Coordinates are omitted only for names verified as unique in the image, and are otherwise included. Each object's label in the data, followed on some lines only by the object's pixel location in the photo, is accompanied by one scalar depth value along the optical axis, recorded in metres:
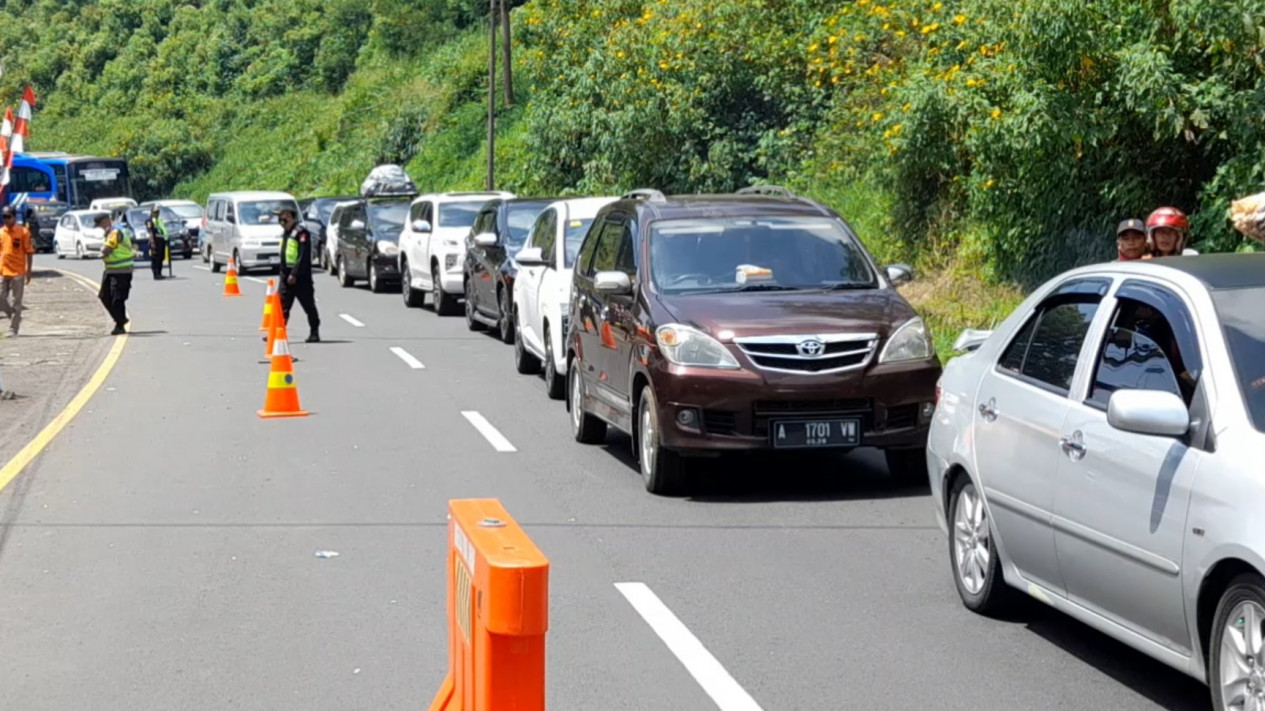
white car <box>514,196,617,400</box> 15.80
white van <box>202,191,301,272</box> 39.72
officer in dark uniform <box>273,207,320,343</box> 21.00
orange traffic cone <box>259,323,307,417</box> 14.71
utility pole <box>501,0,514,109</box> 51.88
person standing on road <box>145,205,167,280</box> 37.91
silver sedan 5.45
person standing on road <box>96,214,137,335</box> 22.89
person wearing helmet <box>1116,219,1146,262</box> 10.22
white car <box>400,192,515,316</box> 26.06
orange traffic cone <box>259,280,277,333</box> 19.00
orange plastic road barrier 3.46
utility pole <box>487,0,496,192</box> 45.75
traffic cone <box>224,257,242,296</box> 32.16
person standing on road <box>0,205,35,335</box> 23.88
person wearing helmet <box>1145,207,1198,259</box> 10.02
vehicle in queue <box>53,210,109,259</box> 52.62
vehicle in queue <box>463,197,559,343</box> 20.91
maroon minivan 10.48
